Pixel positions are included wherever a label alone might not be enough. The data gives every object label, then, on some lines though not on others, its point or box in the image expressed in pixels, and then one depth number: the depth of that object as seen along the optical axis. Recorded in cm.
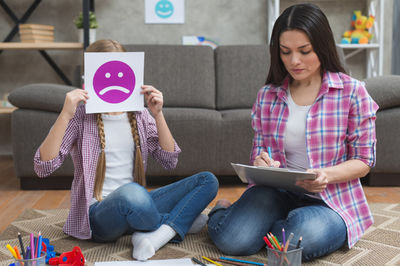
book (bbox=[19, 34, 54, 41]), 324
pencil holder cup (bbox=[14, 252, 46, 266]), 104
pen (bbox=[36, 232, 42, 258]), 108
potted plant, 325
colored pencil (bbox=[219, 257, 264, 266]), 130
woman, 134
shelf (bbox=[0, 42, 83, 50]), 322
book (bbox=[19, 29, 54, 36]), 323
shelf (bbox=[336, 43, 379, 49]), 340
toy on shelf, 343
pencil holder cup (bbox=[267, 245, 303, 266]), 108
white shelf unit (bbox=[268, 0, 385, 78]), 340
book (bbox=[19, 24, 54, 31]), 322
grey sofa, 234
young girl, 140
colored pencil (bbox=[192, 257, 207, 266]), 130
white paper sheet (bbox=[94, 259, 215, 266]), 131
